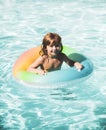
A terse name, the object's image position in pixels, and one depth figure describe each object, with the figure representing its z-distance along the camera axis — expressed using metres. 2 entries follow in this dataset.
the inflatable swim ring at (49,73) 7.70
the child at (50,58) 7.58
